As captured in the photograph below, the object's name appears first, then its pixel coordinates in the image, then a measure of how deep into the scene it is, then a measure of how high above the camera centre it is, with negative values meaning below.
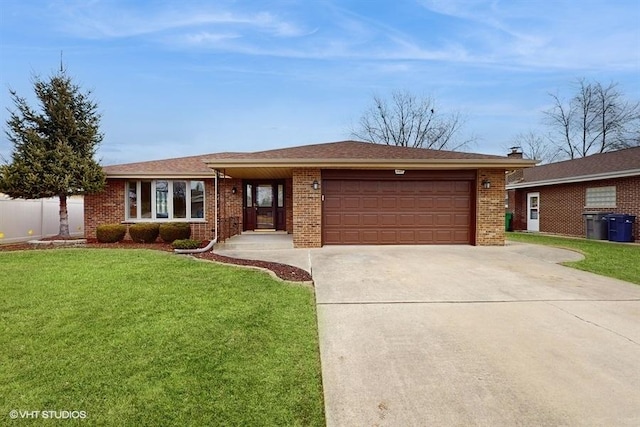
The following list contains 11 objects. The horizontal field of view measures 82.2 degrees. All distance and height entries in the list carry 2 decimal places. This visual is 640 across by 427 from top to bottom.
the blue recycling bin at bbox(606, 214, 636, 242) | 14.13 -0.64
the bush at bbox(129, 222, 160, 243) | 12.10 -0.69
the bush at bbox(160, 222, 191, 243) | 12.15 -0.68
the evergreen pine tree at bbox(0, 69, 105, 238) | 11.91 +2.25
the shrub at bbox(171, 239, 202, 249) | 10.40 -0.94
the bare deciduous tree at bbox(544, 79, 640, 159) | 31.22 +8.11
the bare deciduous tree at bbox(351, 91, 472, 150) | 33.41 +8.18
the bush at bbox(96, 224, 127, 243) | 11.95 -0.70
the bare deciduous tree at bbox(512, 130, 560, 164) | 38.03 +6.90
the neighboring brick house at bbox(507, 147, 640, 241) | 14.59 +0.92
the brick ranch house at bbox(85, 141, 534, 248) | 10.88 +0.60
